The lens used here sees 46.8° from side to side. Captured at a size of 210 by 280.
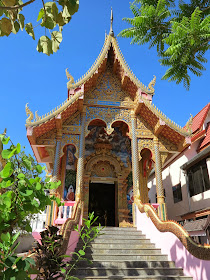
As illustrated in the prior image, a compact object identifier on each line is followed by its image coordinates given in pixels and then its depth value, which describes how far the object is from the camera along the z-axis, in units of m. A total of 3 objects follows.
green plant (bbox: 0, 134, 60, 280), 1.39
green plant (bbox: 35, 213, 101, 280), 3.24
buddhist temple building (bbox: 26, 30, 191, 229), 8.86
